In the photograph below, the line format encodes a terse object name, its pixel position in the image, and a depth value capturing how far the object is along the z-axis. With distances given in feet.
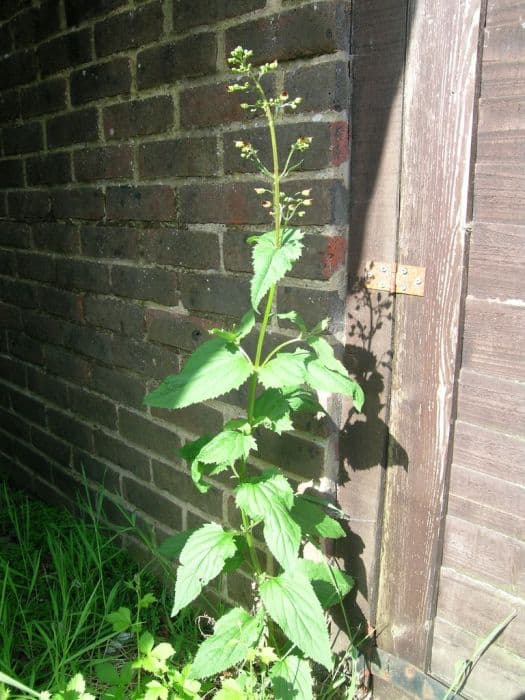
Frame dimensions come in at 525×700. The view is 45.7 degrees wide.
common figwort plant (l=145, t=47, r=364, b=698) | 3.91
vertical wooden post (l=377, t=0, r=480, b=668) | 4.15
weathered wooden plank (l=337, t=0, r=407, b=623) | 4.42
